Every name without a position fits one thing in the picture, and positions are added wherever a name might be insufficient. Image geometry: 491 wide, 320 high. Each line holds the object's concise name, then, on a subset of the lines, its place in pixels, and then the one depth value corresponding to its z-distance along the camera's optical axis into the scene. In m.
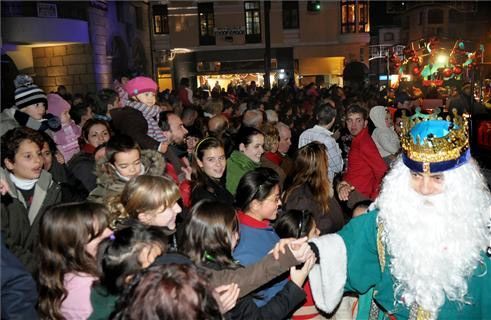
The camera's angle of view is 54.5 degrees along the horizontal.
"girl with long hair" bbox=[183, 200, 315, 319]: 2.80
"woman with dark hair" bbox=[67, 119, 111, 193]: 5.14
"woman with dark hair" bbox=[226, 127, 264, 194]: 5.36
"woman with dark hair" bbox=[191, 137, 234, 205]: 4.65
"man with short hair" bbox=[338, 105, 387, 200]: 5.82
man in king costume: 2.82
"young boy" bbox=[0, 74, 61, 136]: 5.47
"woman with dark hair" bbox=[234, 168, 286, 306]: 3.27
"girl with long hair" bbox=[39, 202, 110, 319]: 2.76
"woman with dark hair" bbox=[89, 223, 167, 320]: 2.56
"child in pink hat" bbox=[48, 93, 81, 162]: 6.45
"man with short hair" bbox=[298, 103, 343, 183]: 6.27
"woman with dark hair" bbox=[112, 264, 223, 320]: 1.77
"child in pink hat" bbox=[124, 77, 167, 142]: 5.88
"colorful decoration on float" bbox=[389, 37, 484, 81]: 17.41
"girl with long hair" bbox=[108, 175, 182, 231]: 3.43
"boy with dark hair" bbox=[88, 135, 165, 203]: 4.20
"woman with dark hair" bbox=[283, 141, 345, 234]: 4.73
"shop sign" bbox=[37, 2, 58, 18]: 12.93
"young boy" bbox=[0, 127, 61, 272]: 3.96
